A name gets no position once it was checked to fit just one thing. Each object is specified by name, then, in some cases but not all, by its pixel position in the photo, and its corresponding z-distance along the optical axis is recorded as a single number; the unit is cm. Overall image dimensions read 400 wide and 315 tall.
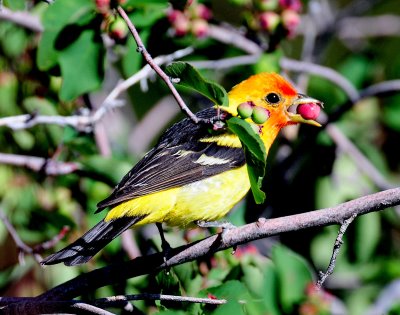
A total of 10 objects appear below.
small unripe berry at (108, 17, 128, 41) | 718
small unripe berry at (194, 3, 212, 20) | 820
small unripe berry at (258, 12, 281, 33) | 848
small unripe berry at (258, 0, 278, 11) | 847
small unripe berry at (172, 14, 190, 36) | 796
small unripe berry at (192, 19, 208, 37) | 815
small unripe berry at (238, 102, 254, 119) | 581
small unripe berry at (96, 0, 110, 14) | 696
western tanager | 694
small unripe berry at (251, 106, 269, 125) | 584
